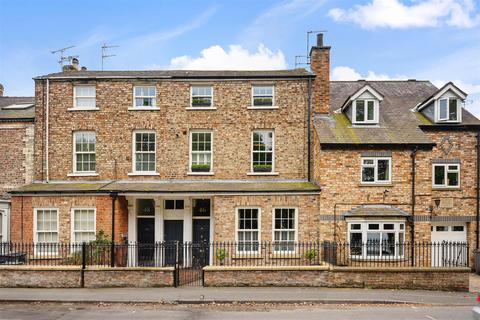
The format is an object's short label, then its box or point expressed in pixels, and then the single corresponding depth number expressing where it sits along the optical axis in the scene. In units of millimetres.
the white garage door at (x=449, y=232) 20422
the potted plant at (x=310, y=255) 17184
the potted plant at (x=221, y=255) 17391
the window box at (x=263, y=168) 20484
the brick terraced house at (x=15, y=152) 21000
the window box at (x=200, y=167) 20570
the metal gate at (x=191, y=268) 14883
